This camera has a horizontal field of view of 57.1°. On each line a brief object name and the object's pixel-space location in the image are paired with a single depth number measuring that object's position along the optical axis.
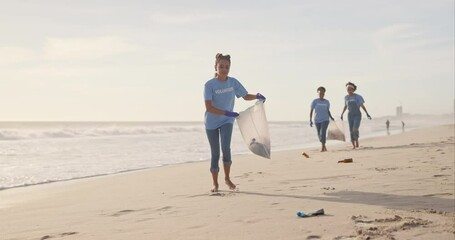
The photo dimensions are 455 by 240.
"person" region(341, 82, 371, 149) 12.59
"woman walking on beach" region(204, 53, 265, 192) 5.52
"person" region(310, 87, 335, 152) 12.22
